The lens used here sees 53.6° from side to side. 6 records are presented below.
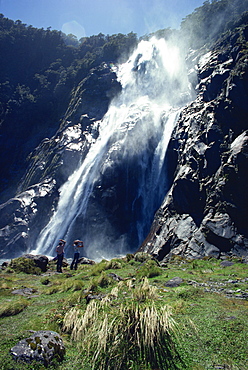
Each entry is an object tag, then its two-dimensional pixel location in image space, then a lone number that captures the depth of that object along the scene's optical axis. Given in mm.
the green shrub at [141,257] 15553
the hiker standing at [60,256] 15844
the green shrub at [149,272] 9889
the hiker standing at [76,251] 16256
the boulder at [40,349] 3670
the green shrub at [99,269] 11331
